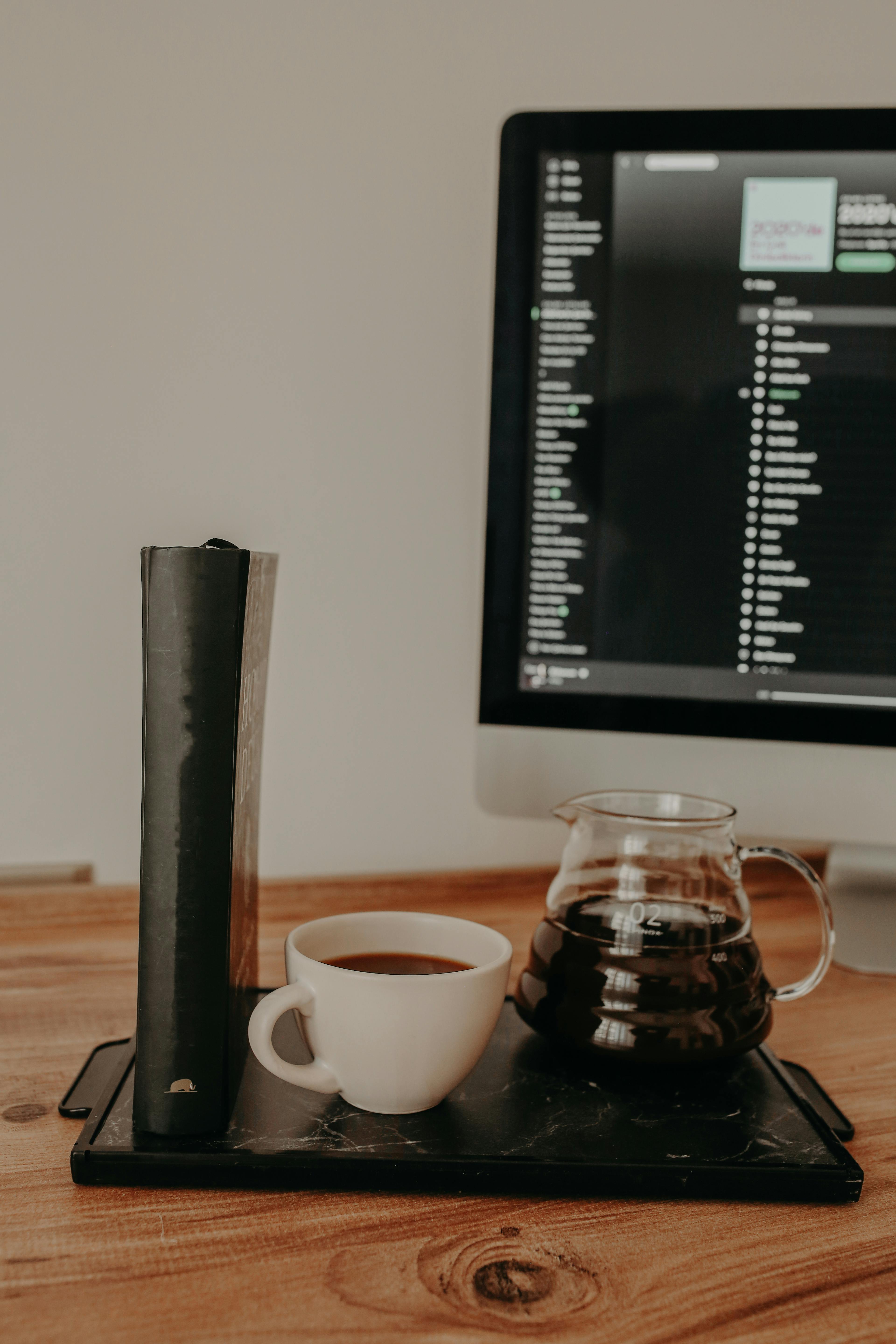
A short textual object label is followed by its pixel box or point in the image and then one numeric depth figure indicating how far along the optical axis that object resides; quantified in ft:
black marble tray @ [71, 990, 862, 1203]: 1.14
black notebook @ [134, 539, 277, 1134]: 1.14
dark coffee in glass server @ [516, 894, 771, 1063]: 1.33
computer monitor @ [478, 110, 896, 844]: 1.88
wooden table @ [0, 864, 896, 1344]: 0.95
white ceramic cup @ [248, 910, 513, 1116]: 1.17
